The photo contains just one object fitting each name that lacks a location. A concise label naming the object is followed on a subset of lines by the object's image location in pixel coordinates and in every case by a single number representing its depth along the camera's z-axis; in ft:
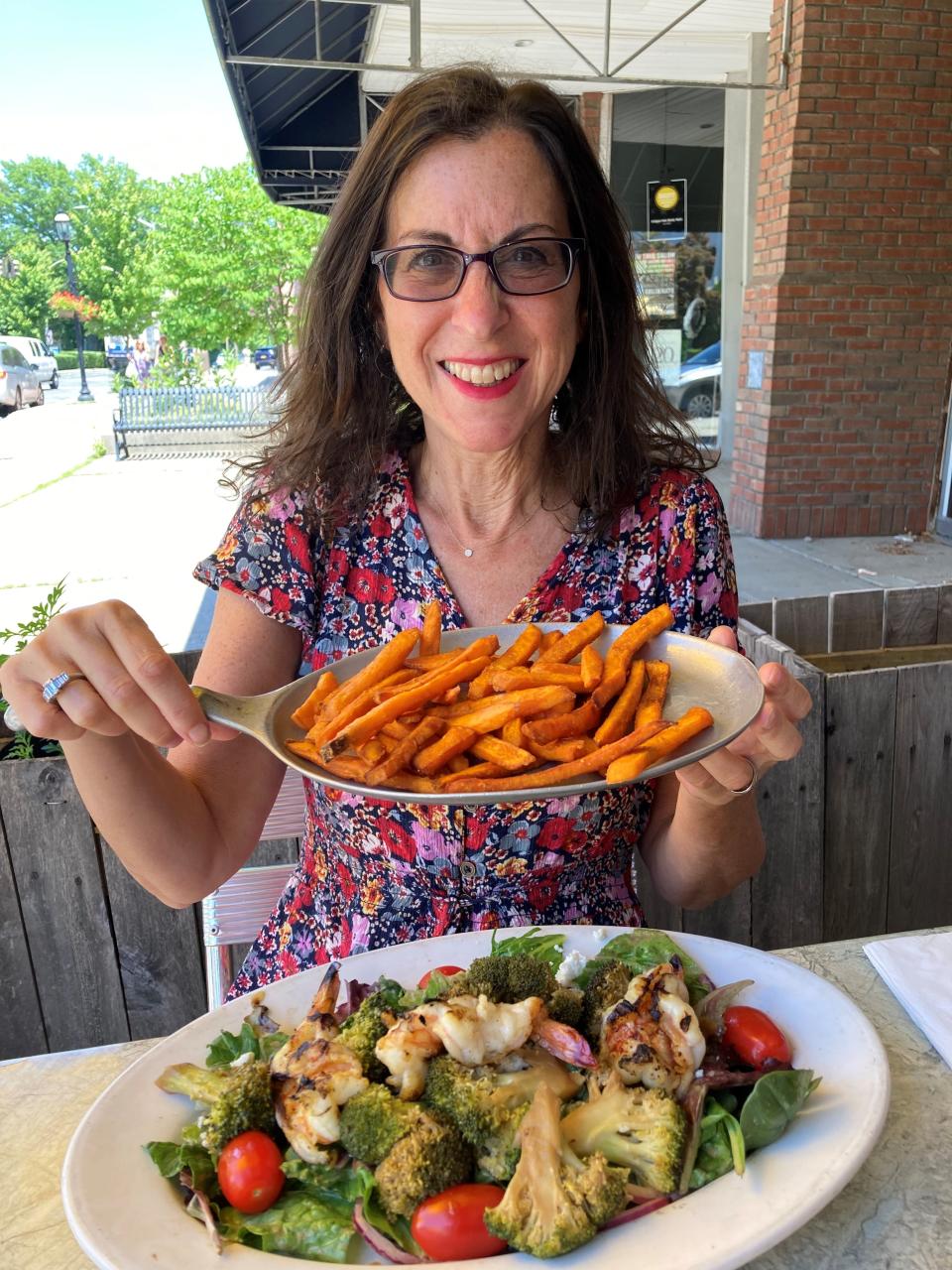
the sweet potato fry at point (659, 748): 1.24
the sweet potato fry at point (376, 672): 1.45
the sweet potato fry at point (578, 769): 1.26
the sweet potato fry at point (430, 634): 1.68
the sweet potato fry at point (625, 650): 1.50
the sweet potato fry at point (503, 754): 1.31
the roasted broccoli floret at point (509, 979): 1.34
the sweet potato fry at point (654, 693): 1.43
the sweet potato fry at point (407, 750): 1.27
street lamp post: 56.77
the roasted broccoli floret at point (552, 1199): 1.02
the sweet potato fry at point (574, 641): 1.59
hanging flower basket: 56.26
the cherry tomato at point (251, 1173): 1.15
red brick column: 19.72
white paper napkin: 1.51
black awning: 23.51
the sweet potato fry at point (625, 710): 1.41
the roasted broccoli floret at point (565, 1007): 1.34
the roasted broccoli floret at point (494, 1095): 1.14
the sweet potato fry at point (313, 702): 1.46
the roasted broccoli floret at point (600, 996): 1.33
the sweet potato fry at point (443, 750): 1.34
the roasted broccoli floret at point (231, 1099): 1.19
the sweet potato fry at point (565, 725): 1.38
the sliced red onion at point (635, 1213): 1.08
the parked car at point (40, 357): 54.88
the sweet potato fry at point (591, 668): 1.50
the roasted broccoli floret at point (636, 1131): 1.11
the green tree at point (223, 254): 58.27
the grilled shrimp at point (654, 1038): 1.20
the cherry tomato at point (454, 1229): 1.07
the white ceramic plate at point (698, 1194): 1.03
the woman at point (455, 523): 2.01
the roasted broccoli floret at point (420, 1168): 1.09
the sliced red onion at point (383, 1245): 1.08
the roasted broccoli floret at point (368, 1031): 1.24
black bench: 46.89
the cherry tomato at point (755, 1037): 1.29
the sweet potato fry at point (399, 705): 1.33
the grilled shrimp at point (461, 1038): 1.19
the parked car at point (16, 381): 52.92
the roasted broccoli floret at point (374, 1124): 1.14
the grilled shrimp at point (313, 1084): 1.16
